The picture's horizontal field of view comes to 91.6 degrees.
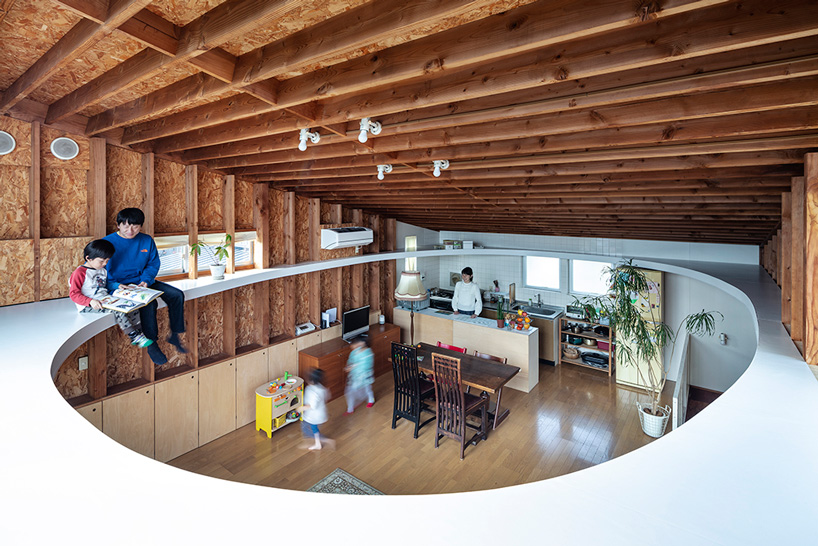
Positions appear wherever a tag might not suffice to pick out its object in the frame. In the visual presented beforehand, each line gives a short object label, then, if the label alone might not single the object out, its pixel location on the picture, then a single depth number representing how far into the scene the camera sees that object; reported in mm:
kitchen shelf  6375
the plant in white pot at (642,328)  4707
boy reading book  2617
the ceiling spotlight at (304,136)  2900
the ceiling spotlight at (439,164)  3568
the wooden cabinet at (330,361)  5691
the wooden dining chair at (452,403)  4301
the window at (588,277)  6766
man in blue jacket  2908
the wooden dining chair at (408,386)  4762
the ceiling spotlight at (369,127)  2654
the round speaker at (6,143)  3115
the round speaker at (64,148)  3422
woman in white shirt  6414
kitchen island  5848
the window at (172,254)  4328
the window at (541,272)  7277
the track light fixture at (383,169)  3818
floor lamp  5406
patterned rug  3801
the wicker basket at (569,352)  6789
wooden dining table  4570
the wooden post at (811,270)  2053
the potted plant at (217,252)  4418
